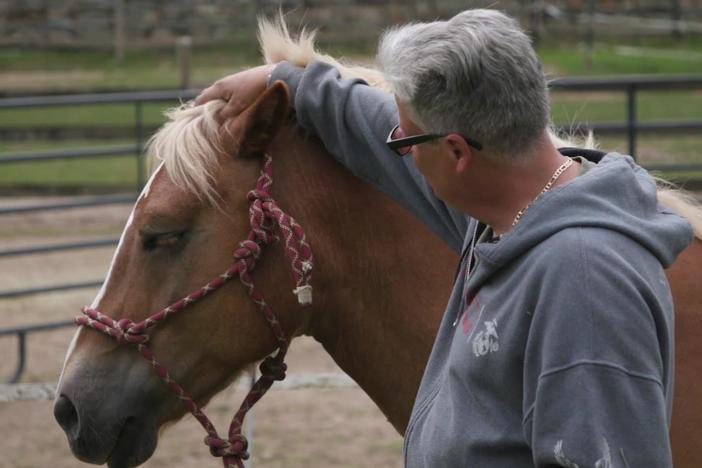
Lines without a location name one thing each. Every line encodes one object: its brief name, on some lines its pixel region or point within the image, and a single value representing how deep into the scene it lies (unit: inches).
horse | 184.3
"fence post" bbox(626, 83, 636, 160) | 559.3
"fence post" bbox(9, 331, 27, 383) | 508.7
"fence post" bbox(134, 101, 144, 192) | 578.8
